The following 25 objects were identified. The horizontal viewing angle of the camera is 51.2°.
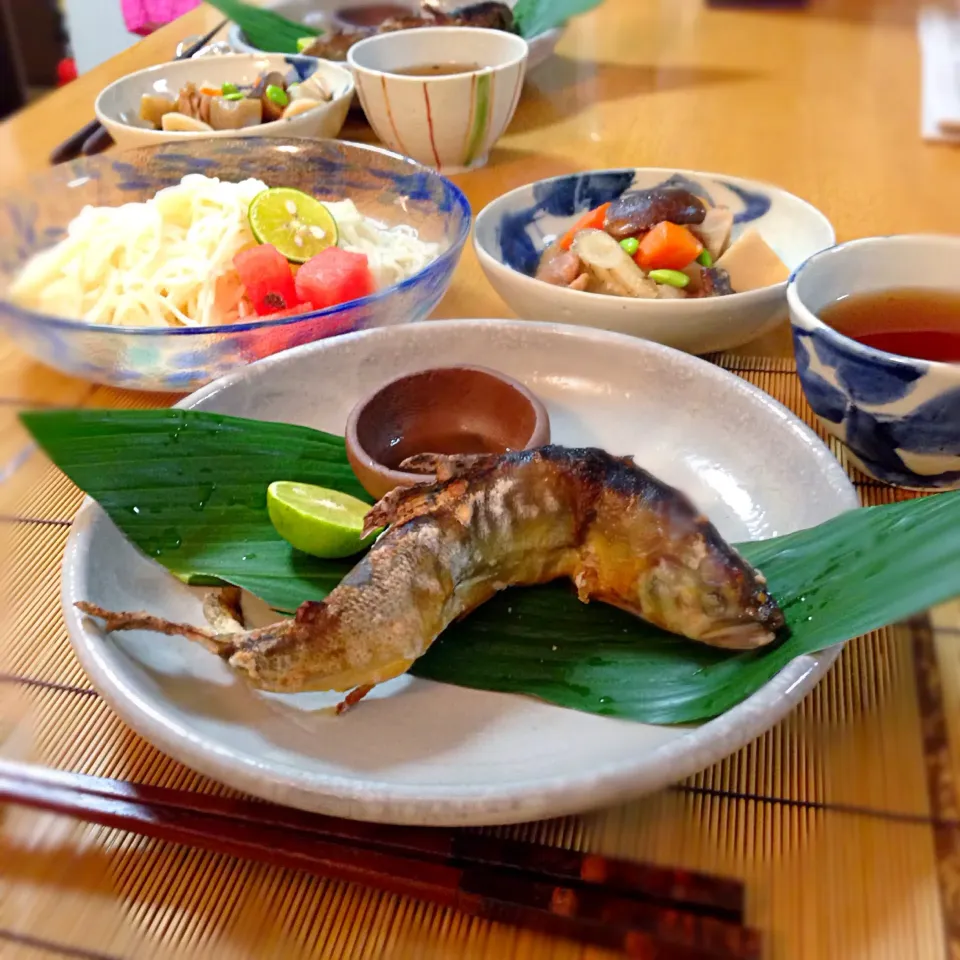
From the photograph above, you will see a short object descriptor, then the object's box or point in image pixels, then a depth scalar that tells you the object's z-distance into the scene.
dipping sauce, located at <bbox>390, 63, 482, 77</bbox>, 0.57
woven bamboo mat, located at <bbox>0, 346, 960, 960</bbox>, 0.22
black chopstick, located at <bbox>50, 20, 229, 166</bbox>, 0.55
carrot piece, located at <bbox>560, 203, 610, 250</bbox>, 0.42
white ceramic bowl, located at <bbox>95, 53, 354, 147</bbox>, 0.51
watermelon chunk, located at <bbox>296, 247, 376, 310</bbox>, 0.39
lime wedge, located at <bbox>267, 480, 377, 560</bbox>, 0.29
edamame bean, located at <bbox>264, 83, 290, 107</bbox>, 0.54
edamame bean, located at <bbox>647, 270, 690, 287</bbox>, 0.39
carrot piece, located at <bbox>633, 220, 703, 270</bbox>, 0.40
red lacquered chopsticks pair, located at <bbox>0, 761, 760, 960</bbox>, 0.20
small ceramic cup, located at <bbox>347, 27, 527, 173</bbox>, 0.51
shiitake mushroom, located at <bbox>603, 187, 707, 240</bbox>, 0.41
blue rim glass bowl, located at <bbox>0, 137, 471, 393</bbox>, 0.36
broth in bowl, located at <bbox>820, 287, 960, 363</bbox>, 0.34
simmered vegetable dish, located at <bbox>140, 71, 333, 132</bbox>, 0.52
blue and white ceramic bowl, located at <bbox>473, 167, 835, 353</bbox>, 0.37
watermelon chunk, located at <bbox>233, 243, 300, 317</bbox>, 0.40
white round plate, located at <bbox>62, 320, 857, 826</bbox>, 0.21
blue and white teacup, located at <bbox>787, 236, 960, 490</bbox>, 0.30
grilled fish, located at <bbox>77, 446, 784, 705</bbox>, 0.25
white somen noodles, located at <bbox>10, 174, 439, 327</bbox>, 0.41
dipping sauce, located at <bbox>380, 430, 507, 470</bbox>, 0.33
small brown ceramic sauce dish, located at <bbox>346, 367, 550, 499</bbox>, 0.32
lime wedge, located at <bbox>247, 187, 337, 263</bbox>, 0.42
